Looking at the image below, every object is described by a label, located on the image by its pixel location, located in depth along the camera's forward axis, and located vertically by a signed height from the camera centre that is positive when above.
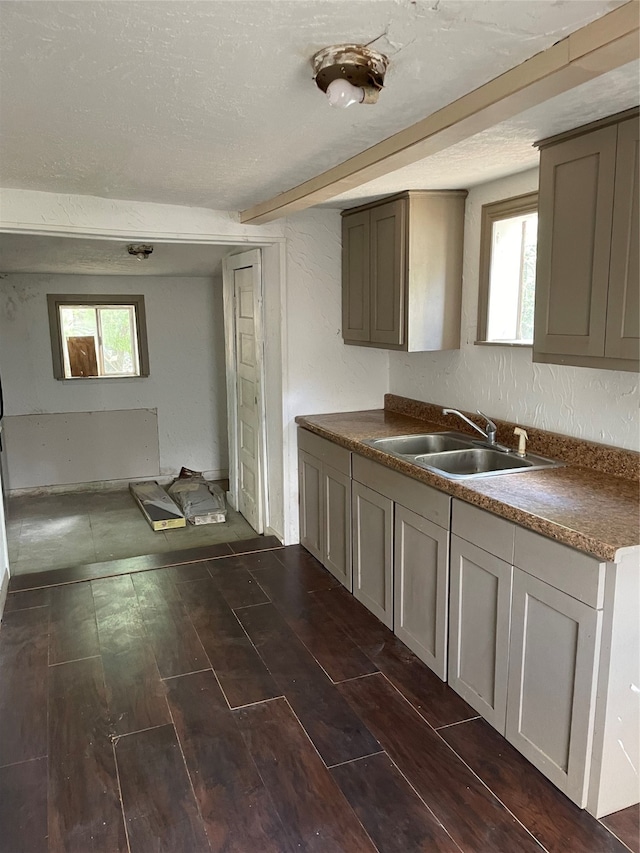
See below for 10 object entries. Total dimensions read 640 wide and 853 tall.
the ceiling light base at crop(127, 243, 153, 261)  3.99 +0.54
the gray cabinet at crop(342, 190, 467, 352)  3.09 +0.31
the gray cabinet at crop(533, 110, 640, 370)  1.87 +0.25
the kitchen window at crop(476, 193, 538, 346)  2.89 +0.26
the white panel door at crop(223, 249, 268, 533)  4.02 -0.42
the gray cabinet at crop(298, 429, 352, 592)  3.28 -1.02
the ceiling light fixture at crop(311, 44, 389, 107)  1.43 +0.62
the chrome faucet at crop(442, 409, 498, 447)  2.87 -0.50
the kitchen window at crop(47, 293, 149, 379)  5.51 -0.07
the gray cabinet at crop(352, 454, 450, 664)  2.43 -1.03
